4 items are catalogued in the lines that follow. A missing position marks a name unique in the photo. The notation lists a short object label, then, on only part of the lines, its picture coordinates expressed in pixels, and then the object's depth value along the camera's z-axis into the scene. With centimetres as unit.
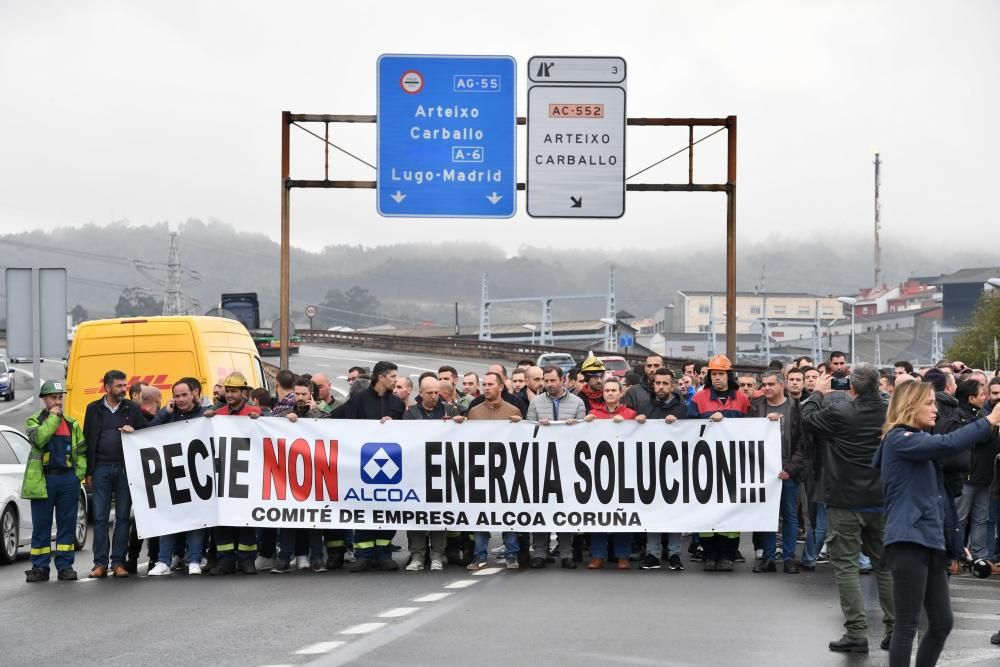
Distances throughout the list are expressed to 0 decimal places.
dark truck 8469
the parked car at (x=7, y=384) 6619
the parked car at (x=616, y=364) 5871
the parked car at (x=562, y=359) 6631
